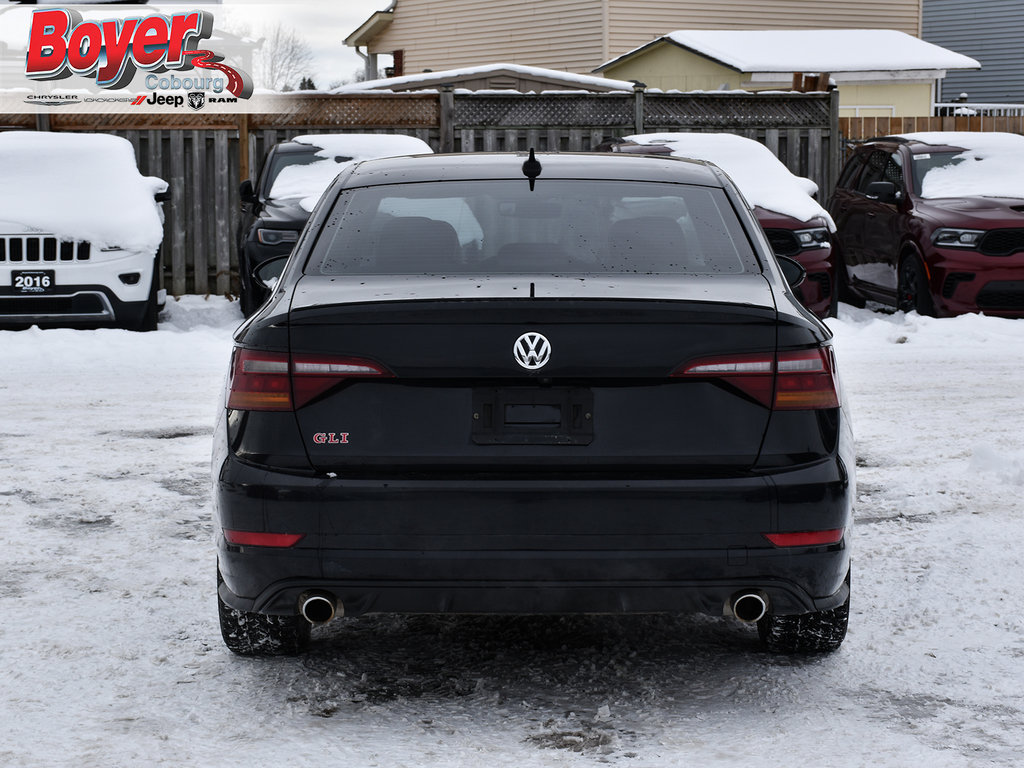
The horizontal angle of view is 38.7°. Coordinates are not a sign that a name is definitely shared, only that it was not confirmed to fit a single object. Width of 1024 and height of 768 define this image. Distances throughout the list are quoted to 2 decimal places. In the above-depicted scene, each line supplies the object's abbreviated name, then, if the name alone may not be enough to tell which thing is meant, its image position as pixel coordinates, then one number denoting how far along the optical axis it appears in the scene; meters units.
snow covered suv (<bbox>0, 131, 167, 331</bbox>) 12.03
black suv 13.14
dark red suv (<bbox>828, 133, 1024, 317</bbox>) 13.27
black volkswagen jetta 3.80
